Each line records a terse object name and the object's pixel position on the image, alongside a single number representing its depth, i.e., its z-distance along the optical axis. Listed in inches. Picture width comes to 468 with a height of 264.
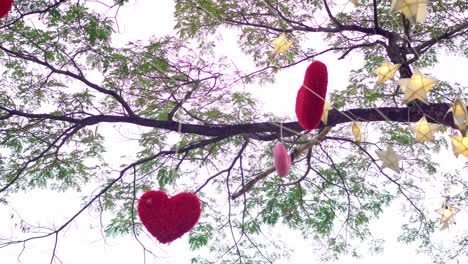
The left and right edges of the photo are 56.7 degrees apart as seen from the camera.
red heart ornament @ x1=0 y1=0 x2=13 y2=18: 68.1
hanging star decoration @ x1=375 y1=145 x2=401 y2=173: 98.9
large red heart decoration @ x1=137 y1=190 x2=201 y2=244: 96.5
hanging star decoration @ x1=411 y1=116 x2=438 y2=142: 109.9
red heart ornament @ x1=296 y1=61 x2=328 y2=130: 76.3
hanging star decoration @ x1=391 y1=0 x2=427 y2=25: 74.4
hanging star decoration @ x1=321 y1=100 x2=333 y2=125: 94.6
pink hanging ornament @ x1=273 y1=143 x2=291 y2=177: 97.8
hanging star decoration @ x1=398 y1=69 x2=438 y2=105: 89.0
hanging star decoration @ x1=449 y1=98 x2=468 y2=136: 88.6
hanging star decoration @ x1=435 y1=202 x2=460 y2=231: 125.0
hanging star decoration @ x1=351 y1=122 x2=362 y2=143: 122.9
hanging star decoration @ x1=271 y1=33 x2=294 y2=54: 109.0
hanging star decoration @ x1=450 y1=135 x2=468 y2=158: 104.4
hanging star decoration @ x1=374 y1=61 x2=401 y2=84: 103.3
